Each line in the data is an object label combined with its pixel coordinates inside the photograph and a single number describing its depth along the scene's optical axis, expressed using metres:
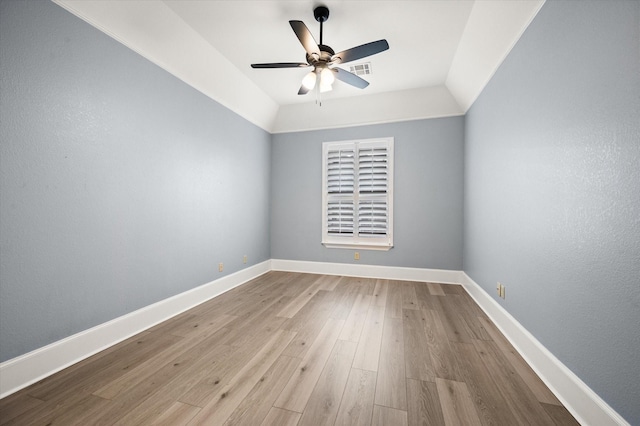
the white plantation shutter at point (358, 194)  4.21
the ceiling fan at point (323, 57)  2.04
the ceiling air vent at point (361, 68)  3.09
